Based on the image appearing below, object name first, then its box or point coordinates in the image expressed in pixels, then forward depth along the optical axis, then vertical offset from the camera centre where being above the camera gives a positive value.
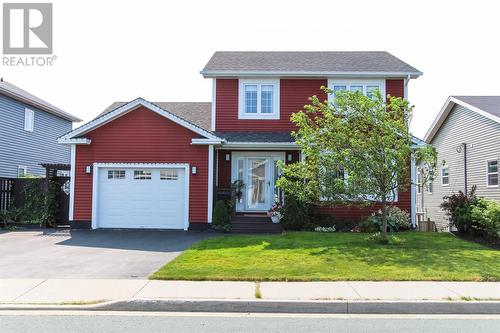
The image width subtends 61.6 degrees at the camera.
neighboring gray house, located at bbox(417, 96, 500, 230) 18.25 +1.89
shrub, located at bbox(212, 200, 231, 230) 14.84 -1.18
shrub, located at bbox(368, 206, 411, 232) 14.68 -1.22
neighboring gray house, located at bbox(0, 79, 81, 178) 21.91 +2.90
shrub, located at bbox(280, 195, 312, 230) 14.69 -1.09
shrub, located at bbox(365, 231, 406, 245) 11.58 -1.51
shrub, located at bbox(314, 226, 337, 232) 14.82 -1.56
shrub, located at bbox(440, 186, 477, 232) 13.15 -0.75
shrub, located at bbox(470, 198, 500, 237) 11.88 -0.88
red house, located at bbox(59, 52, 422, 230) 15.36 +1.35
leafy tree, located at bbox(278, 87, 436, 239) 11.34 +1.00
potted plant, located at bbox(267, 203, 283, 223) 15.09 -1.04
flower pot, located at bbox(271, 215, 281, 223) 15.09 -1.22
